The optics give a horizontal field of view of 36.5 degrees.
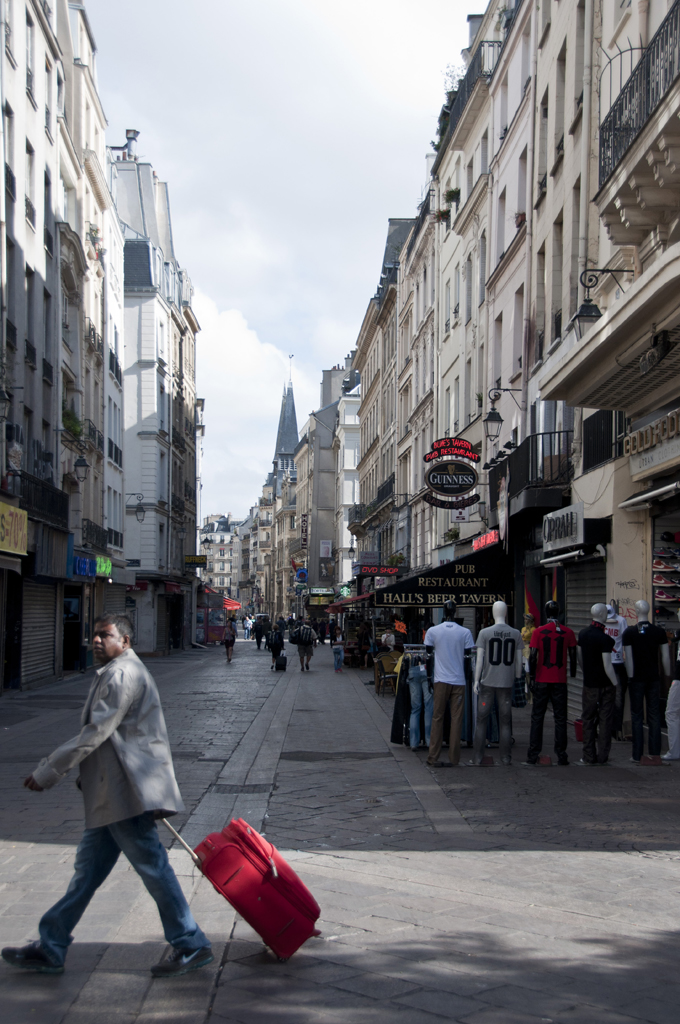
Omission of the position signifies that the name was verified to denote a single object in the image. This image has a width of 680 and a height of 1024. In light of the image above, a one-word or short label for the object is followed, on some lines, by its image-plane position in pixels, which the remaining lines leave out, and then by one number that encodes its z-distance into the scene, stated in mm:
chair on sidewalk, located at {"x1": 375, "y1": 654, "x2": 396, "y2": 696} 22208
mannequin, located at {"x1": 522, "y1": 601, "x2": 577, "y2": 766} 11211
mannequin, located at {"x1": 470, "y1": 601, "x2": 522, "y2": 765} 11242
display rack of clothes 12648
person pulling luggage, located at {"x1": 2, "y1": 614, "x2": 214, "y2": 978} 4566
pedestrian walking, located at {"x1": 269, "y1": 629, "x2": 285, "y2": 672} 33344
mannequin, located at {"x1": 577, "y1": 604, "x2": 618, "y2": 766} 11156
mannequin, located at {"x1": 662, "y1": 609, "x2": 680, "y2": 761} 11258
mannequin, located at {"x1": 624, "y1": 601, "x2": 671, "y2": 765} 11312
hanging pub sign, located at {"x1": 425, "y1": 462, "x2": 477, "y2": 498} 22625
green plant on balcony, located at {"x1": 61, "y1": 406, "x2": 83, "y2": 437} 29328
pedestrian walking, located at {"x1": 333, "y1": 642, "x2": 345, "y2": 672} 32703
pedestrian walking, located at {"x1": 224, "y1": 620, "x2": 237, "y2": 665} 39219
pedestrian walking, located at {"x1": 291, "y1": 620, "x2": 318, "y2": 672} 33719
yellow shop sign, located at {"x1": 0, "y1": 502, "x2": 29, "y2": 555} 19828
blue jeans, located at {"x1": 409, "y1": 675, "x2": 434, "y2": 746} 12344
